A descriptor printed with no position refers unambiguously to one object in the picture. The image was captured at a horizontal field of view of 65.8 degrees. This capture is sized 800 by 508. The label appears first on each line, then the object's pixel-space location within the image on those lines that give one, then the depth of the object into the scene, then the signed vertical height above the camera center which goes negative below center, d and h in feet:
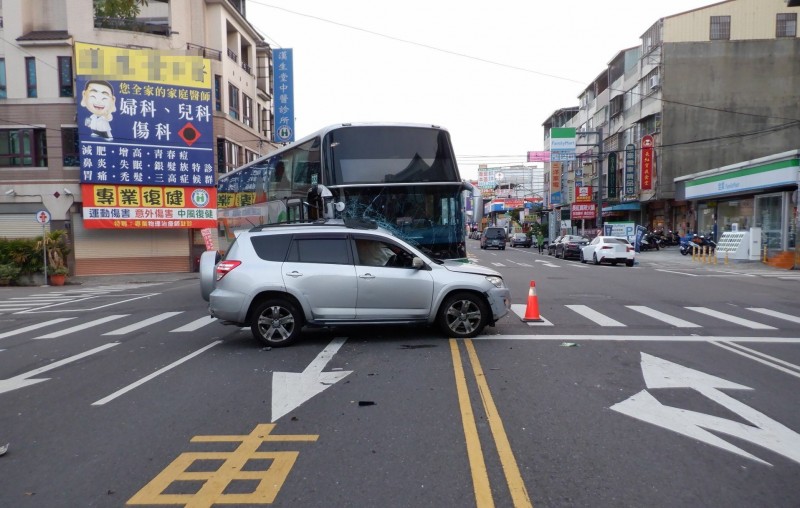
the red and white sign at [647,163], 136.36 +12.21
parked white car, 99.35 -5.20
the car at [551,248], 136.72 -6.49
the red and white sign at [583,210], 155.84 +2.20
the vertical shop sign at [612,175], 166.91 +11.77
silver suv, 29.86 -3.10
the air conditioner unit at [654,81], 138.62 +31.04
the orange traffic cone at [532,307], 37.73 -5.38
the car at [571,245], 121.16 -5.27
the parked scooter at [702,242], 114.42 -4.51
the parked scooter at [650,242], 136.37 -5.27
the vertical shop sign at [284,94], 118.21 +24.51
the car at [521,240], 199.00 -6.66
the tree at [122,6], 59.47 +21.47
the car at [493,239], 172.04 -5.38
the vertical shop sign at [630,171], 149.59 +11.47
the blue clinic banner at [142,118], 90.07 +15.56
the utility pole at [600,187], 131.75 +6.85
